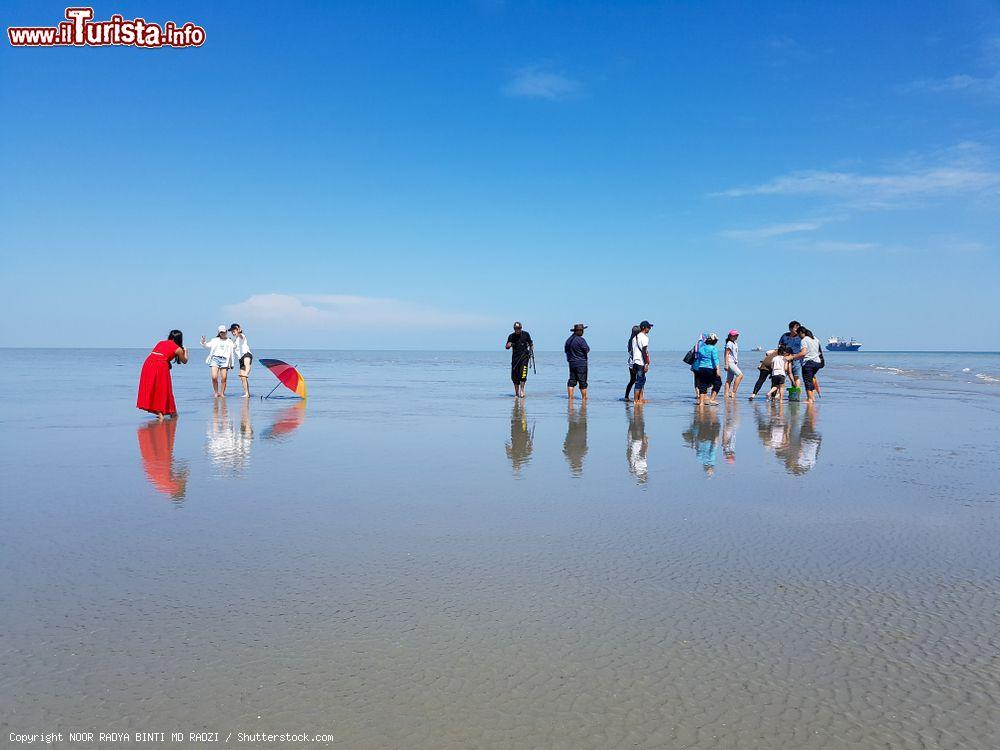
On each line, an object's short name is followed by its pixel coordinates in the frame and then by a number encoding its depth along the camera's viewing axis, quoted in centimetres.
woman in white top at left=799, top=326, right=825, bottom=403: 1817
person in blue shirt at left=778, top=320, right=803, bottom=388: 1822
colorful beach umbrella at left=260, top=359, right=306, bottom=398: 1775
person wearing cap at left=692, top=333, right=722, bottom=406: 1627
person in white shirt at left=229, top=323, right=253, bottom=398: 1831
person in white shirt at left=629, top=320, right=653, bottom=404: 1717
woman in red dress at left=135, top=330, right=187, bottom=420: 1262
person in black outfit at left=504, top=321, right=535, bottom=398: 1808
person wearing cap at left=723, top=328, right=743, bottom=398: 1880
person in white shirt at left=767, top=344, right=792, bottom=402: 1817
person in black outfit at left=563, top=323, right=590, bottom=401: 1764
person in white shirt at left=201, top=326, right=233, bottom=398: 1856
